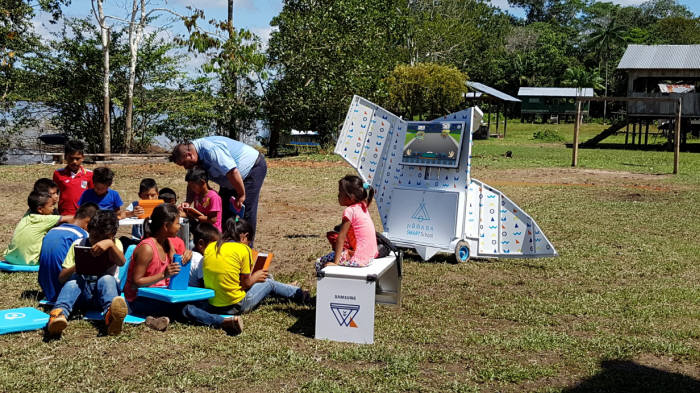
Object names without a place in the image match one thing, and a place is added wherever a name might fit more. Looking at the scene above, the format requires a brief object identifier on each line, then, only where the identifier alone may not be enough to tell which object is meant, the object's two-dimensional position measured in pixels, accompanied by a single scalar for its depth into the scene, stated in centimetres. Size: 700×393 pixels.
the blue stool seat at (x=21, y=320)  535
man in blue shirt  675
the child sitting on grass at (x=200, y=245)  591
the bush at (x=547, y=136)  3972
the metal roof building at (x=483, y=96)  4066
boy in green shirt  696
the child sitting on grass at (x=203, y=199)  679
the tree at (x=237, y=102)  2539
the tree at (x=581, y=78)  5981
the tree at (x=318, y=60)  2506
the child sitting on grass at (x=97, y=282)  534
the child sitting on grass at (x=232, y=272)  557
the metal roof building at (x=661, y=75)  3341
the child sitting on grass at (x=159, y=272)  550
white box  529
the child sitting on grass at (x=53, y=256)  578
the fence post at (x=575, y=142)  2189
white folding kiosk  839
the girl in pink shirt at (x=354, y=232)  587
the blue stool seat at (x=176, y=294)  549
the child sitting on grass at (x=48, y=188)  703
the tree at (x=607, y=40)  6735
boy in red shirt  780
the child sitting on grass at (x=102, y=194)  727
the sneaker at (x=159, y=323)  546
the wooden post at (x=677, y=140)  1954
